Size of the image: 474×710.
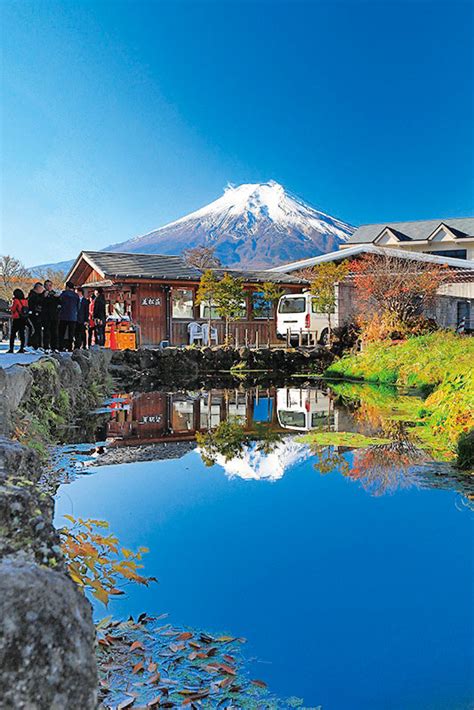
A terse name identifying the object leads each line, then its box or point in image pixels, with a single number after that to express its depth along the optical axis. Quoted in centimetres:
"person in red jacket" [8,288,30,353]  1163
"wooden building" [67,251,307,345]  2256
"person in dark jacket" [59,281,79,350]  1330
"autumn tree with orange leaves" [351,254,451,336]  1947
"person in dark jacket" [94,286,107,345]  1711
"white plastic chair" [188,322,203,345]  2317
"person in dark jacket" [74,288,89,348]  1441
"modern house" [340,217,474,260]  3597
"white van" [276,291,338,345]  2273
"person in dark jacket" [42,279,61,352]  1316
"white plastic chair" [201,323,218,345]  2339
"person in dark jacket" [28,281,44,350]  1304
